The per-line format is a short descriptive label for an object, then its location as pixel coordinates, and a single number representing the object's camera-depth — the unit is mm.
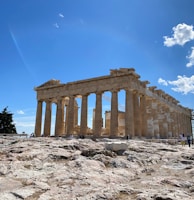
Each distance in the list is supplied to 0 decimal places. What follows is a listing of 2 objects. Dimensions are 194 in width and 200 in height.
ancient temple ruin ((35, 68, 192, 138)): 36875
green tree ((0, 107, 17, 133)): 53019
